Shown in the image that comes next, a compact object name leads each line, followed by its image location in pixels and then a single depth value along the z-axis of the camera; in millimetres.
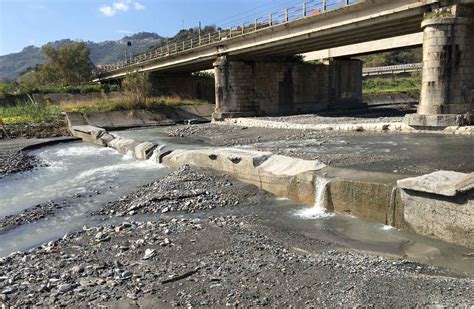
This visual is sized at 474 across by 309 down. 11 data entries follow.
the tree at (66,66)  88750
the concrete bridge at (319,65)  21406
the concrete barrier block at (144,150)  21047
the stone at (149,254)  7587
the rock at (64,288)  6285
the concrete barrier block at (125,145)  22986
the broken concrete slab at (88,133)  29705
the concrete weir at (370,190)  7965
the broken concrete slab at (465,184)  7652
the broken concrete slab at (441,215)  7777
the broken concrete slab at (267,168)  11695
